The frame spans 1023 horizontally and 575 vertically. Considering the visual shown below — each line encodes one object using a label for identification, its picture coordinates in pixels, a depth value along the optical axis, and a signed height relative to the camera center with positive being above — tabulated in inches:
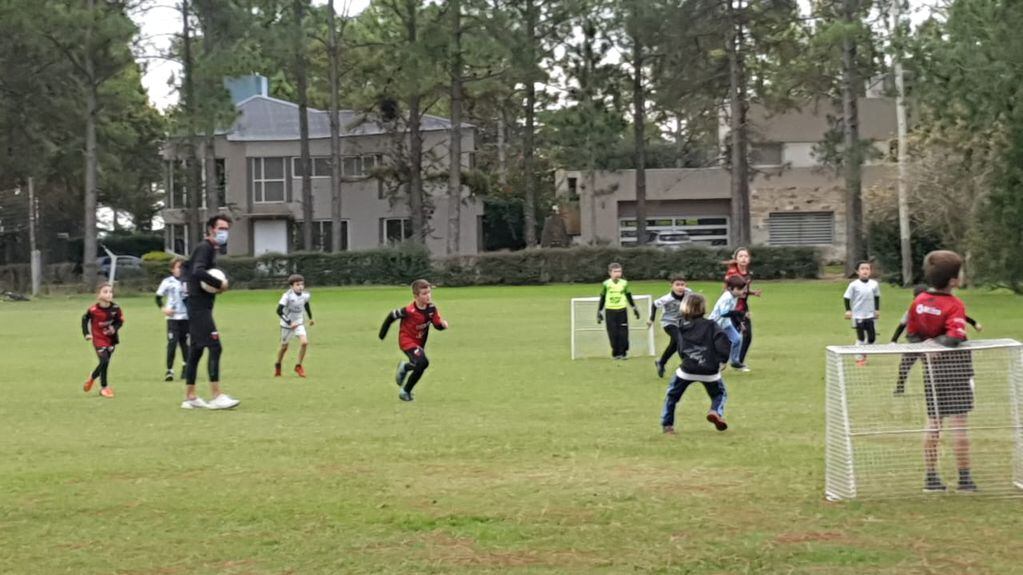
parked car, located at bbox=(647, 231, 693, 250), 2690.0 +36.0
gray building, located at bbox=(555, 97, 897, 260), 2664.9 +120.8
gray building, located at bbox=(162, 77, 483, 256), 2775.6 +139.6
